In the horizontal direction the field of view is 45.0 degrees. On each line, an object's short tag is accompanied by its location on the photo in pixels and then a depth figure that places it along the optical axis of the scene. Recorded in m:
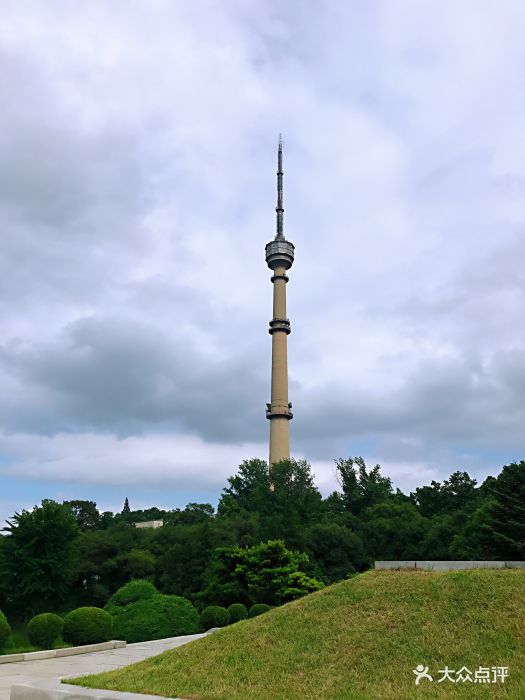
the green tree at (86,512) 80.56
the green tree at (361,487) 64.69
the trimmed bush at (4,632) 17.48
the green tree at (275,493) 54.75
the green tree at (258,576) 29.64
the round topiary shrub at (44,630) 19.04
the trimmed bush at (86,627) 19.36
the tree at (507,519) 32.47
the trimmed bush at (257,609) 26.28
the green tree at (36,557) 37.12
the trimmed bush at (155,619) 22.09
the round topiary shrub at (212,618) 25.06
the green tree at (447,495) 60.94
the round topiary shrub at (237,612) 26.82
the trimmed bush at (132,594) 25.16
